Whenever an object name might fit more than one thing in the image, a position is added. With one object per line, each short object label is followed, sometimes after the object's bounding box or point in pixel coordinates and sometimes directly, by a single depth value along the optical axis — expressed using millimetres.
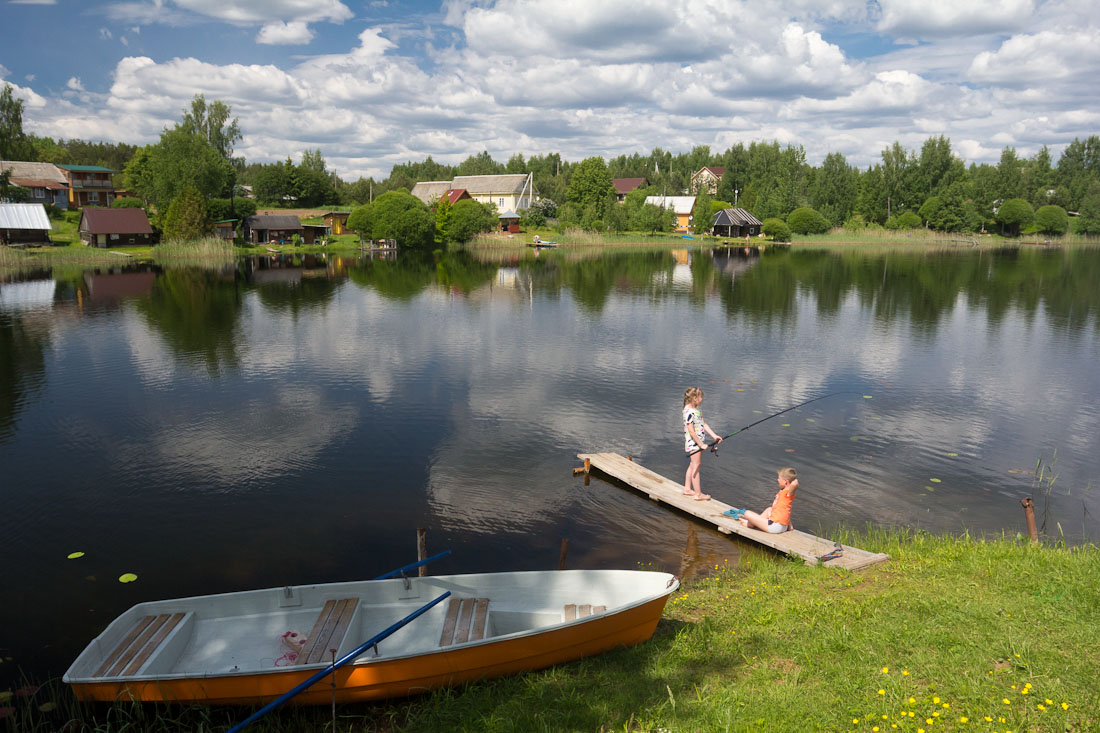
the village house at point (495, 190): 115562
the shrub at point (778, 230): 106000
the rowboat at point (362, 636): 7469
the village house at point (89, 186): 92375
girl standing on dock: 13633
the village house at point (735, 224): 109062
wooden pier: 10820
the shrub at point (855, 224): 113400
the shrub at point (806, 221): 108662
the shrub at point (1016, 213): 110562
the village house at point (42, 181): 87875
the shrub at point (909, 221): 107938
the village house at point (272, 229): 85250
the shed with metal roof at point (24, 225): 66062
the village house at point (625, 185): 138662
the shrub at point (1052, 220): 110062
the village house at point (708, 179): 141988
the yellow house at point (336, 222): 97562
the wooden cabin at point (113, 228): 71875
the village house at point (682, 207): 119000
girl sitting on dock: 11883
